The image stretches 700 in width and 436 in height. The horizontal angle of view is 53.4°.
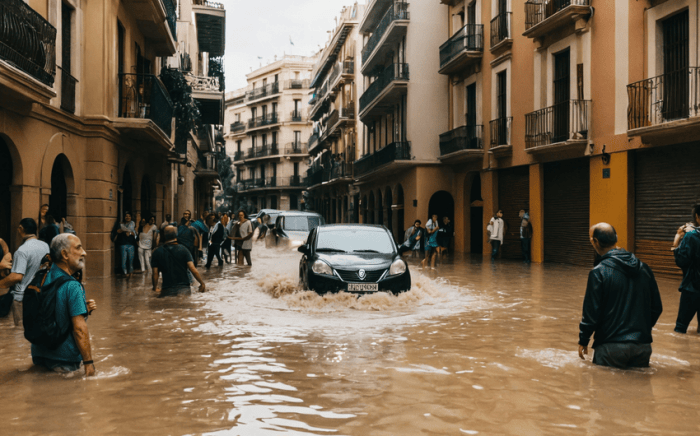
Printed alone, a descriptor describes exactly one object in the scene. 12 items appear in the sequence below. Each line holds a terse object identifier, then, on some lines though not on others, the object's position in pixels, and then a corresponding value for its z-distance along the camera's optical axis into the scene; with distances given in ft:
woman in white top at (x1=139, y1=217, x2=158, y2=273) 62.85
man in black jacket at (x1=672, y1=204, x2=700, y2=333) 28.50
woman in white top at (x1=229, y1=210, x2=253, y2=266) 71.46
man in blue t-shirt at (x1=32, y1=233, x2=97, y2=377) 19.11
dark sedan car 37.96
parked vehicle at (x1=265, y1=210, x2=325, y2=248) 96.36
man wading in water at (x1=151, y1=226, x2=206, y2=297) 35.86
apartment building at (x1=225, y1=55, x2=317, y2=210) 266.36
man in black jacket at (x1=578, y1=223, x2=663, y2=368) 20.52
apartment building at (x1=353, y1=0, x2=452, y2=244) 108.27
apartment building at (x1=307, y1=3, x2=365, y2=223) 170.71
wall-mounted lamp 64.85
